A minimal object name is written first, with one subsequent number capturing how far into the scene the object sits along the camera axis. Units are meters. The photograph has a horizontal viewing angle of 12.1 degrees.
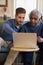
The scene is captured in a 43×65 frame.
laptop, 2.66
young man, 3.05
